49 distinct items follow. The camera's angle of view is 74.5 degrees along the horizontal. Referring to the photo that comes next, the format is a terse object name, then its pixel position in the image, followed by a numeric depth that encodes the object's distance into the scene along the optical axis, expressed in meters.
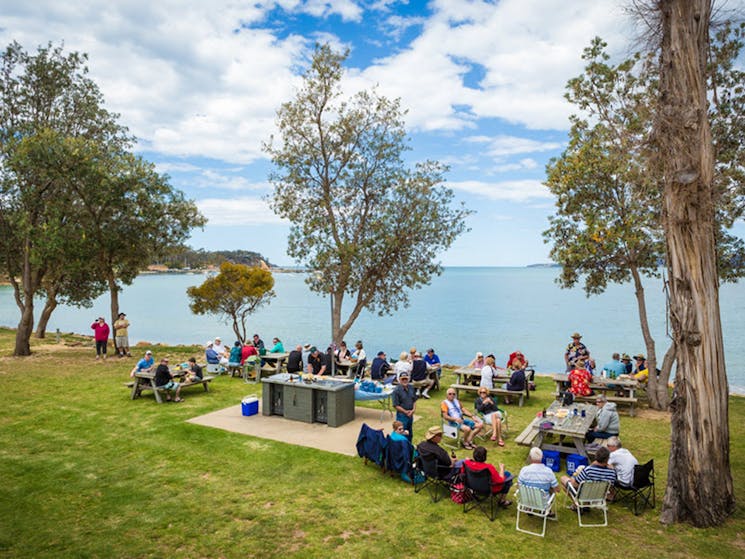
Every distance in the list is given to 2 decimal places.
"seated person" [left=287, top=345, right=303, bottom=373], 13.53
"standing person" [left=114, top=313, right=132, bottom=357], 18.36
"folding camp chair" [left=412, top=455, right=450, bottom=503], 6.83
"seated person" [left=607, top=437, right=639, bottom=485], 6.59
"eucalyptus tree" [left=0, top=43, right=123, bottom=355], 17.05
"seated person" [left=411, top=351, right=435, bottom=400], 12.98
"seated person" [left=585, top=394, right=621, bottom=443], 8.48
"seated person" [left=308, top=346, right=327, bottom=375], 13.50
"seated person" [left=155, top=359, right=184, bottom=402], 11.97
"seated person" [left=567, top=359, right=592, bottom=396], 11.52
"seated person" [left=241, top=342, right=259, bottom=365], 15.30
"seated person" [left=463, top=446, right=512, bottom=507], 6.38
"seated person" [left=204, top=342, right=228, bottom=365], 15.72
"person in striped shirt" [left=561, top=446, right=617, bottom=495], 6.42
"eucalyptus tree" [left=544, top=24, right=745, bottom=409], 10.88
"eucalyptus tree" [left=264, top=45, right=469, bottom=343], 18.38
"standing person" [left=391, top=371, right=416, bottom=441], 9.02
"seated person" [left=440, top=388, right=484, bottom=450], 9.07
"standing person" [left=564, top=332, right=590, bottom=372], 14.14
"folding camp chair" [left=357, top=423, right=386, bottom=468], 7.67
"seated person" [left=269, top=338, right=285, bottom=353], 16.14
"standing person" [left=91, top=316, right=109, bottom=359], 17.98
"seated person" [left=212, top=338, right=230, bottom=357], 16.30
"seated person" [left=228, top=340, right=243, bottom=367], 15.55
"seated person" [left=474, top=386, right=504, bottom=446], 9.29
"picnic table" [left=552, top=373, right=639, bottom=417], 11.48
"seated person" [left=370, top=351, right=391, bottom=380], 13.66
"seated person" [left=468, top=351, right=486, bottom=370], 14.29
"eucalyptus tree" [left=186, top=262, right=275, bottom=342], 24.05
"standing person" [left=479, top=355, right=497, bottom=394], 12.12
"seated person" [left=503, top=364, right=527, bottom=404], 12.09
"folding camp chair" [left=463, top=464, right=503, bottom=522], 6.33
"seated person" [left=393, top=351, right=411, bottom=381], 12.49
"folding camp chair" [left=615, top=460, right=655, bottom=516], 6.49
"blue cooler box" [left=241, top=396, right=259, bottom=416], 10.89
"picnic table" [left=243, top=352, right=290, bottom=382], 14.80
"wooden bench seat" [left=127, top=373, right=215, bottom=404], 11.88
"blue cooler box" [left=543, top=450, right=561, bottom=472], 8.03
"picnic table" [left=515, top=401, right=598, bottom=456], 8.16
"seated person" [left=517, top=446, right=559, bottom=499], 6.15
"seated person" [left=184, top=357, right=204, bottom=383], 12.83
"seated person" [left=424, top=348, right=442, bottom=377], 14.42
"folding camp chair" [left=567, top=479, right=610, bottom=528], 6.01
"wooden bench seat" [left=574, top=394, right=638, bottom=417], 11.38
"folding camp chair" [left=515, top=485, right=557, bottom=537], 5.87
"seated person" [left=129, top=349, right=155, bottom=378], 12.73
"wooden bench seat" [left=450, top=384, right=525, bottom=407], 12.11
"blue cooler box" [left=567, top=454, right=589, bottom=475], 7.67
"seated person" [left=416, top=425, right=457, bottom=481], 6.84
